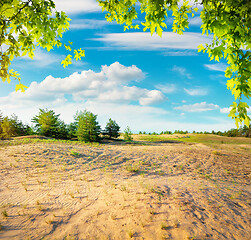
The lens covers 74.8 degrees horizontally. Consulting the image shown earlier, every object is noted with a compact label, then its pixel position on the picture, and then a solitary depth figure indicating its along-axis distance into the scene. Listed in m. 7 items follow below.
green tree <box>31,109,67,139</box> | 23.89
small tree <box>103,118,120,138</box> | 24.06
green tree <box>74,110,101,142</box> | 19.06
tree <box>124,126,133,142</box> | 21.67
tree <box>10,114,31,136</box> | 26.47
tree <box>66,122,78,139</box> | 24.53
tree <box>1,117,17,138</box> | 24.19
